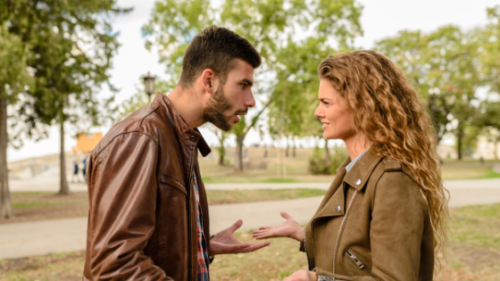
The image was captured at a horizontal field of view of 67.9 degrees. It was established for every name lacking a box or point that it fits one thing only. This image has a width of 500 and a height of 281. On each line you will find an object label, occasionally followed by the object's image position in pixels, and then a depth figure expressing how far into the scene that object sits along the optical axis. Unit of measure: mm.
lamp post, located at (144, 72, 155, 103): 13656
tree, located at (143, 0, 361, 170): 21547
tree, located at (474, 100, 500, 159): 36281
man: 1518
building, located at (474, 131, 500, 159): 76688
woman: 1633
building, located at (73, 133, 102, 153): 43344
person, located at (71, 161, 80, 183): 27212
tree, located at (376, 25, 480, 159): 33562
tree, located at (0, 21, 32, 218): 9492
